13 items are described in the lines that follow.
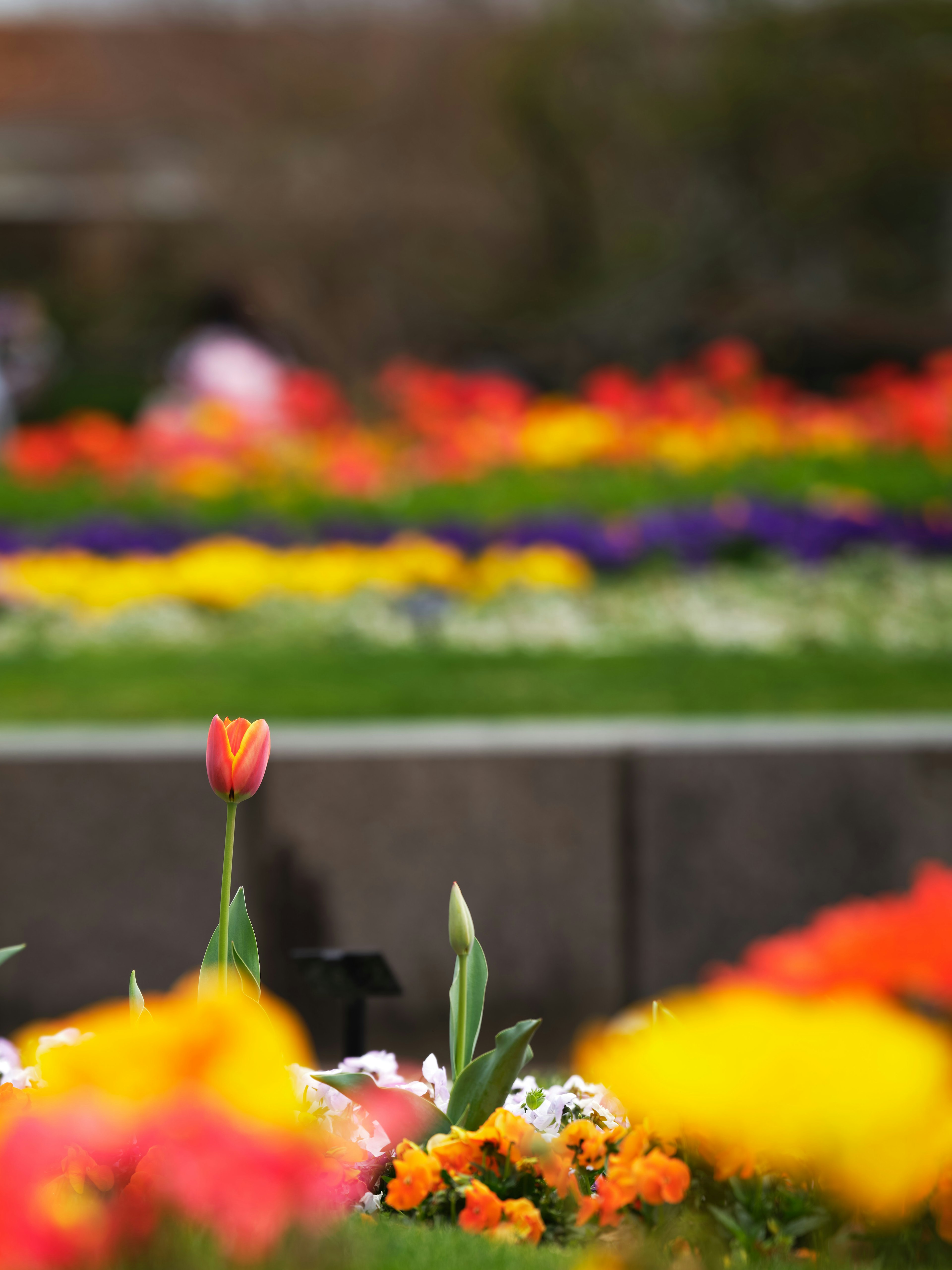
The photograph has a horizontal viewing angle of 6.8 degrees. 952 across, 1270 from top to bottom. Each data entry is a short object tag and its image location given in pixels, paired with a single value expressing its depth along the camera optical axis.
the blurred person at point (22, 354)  28.53
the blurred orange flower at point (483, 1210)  5.37
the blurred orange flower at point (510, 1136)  5.44
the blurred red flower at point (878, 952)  4.90
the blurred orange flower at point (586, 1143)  5.44
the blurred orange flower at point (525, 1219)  5.35
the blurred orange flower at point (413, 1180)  5.38
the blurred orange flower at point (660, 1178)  5.27
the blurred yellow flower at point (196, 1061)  4.90
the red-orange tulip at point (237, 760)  5.45
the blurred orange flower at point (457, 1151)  5.44
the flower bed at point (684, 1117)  4.70
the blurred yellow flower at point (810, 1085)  4.63
